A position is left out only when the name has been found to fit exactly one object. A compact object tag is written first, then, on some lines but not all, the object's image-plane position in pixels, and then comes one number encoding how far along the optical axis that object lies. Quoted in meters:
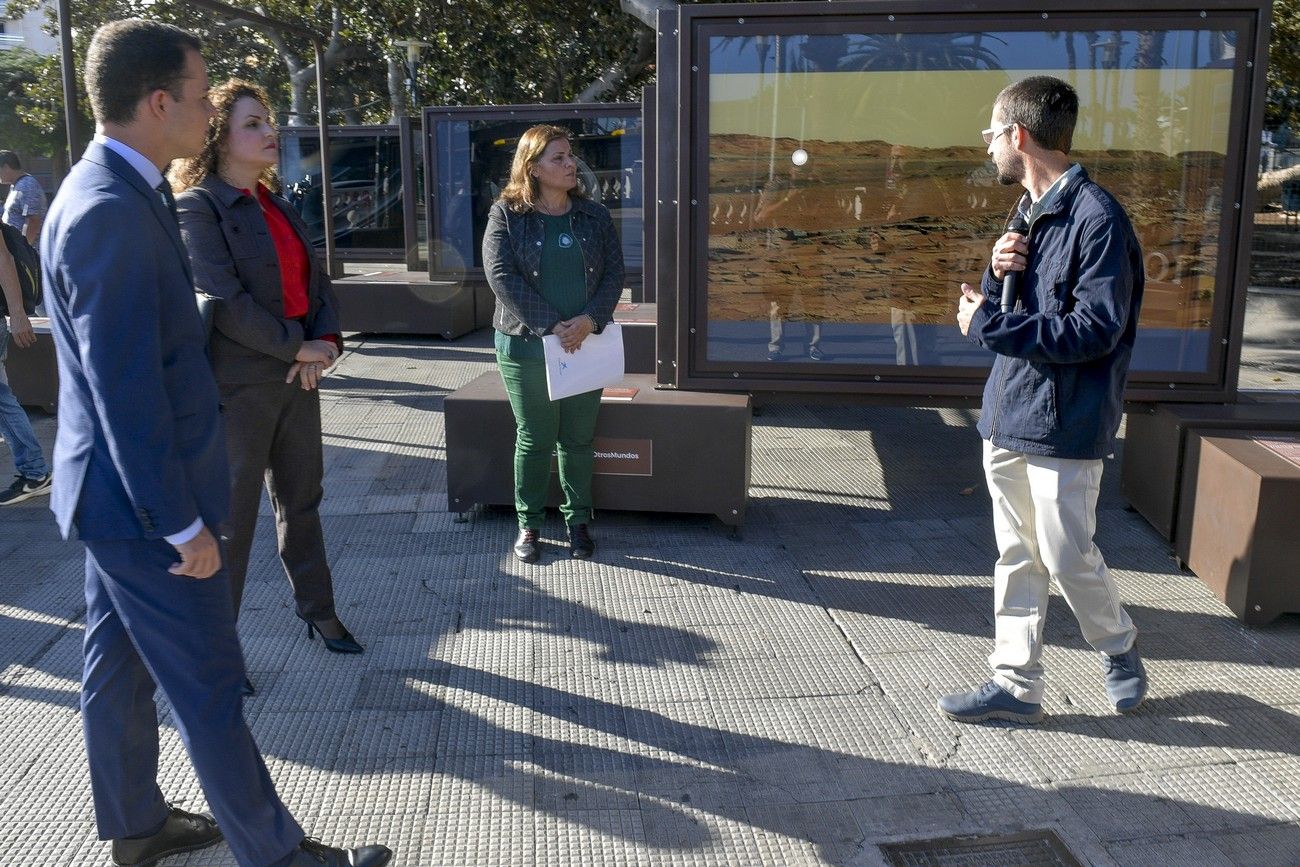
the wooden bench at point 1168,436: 5.05
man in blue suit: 2.35
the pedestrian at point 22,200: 9.23
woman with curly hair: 3.66
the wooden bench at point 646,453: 5.46
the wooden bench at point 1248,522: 4.27
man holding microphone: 3.27
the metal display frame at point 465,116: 10.93
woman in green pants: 4.93
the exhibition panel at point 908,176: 5.17
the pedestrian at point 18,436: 6.26
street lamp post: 18.25
